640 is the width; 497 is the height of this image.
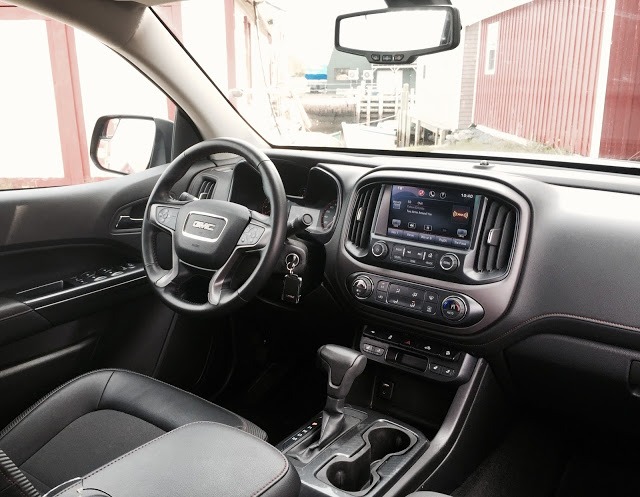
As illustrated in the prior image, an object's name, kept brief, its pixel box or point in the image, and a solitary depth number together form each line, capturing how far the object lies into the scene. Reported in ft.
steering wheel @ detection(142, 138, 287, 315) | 5.51
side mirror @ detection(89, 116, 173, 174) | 8.35
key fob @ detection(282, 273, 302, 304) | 6.18
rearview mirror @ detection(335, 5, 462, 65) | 5.84
